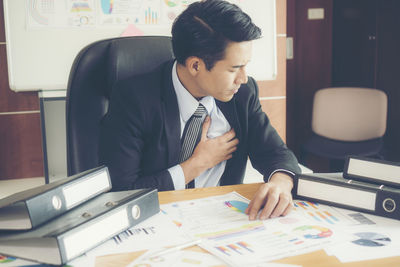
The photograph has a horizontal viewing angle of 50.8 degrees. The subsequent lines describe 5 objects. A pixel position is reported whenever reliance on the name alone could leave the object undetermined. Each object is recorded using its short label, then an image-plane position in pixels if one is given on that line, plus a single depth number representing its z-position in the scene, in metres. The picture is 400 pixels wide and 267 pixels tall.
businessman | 1.22
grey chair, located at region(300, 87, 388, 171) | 2.62
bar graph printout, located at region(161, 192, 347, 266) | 0.73
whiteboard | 2.39
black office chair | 1.22
